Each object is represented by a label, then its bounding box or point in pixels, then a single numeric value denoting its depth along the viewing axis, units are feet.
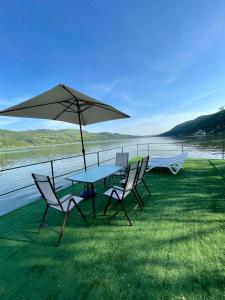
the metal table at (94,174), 10.59
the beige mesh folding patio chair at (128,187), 9.14
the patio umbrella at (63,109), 9.71
